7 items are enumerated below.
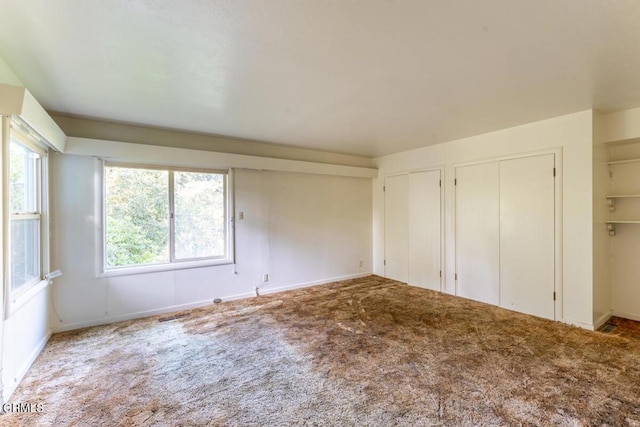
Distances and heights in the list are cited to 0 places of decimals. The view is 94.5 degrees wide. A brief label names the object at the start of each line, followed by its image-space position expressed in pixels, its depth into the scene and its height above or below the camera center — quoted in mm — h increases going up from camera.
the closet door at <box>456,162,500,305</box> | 3898 -290
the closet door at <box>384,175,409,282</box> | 5137 -290
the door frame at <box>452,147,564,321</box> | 3301 -267
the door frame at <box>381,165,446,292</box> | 4512 -192
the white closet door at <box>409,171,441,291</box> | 4617 -288
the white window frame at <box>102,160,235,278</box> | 3457 -328
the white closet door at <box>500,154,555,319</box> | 3404 -294
